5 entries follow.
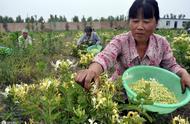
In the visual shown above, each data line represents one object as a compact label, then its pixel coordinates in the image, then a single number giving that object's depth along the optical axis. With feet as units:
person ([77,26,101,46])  10.60
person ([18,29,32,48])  6.72
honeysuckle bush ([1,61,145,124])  2.07
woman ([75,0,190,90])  3.36
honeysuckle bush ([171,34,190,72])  6.69
